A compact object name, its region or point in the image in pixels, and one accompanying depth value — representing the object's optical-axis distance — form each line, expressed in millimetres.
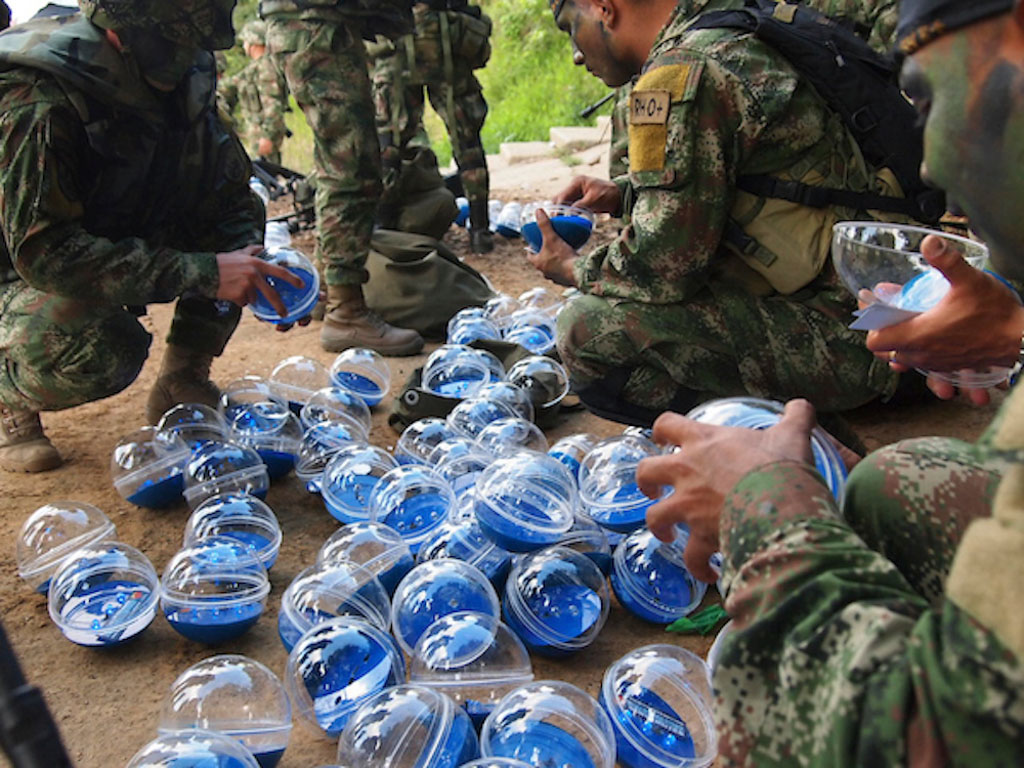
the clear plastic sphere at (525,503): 2748
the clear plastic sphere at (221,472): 3277
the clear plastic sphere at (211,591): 2607
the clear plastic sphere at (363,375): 4363
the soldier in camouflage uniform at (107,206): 3287
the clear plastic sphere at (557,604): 2576
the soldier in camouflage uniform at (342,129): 4910
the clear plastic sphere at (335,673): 2246
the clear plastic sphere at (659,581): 2744
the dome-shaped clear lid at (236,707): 2094
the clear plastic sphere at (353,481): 3244
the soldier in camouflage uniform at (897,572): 1003
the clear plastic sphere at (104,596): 2645
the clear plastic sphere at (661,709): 2164
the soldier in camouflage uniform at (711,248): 2891
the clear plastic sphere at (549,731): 2033
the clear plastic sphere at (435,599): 2445
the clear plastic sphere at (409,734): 1988
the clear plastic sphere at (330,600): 2484
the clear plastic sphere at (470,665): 2246
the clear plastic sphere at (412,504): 2988
